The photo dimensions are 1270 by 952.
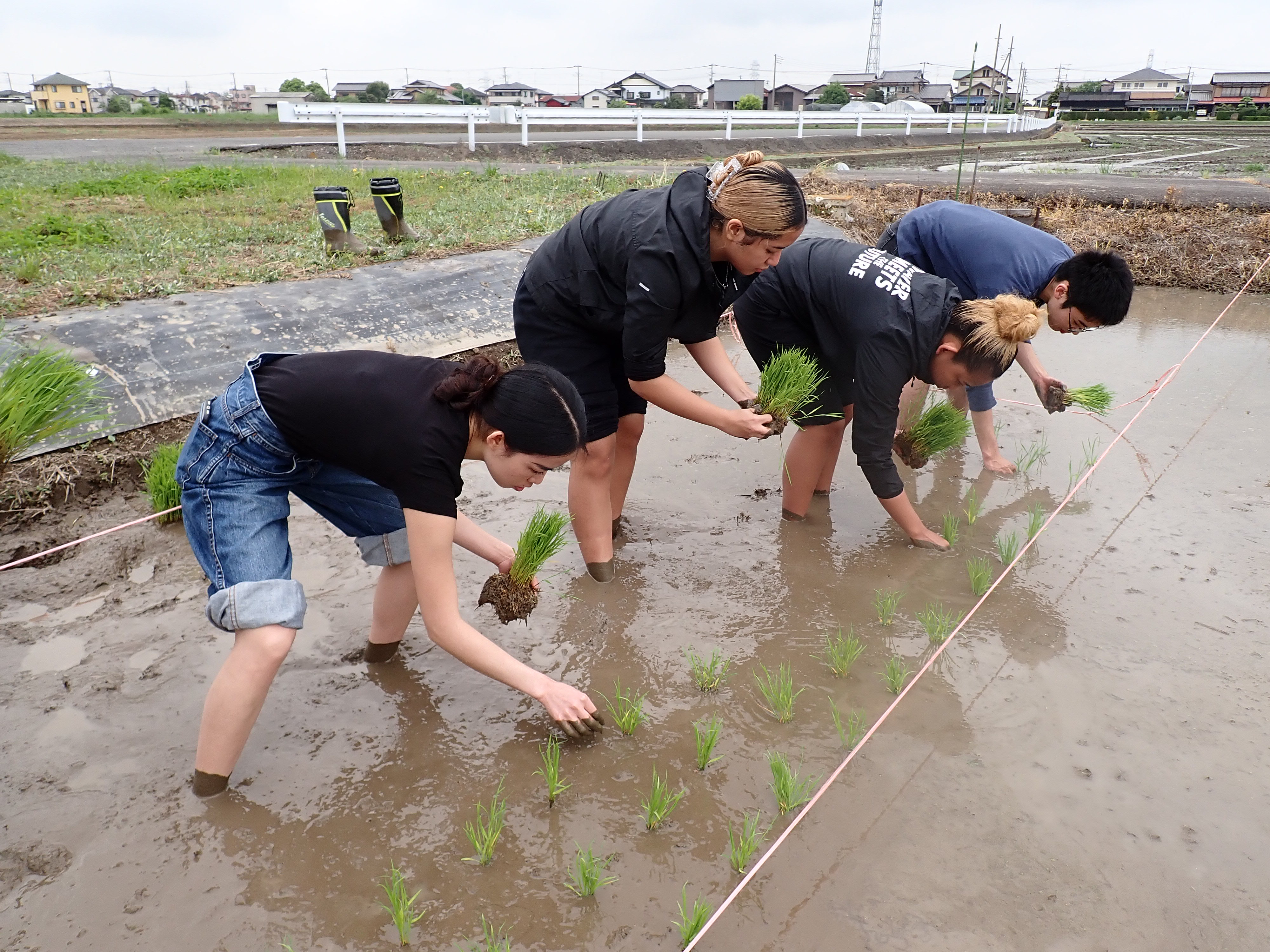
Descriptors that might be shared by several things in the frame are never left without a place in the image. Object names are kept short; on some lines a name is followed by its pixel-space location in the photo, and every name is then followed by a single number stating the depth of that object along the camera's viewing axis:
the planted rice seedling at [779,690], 2.58
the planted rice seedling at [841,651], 2.77
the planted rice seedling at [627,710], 2.48
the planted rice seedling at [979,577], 3.22
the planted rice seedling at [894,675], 2.68
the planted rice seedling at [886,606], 3.08
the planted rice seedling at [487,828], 2.05
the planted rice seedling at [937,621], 2.95
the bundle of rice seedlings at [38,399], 2.86
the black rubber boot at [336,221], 6.19
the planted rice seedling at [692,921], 1.83
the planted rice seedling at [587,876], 1.96
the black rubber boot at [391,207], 6.57
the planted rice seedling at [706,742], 2.35
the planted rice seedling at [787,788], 2.21
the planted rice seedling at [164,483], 3.47
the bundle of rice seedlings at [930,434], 3.83
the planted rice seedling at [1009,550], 3.45
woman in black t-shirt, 1.95
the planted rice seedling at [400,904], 1.83
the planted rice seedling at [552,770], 2.21
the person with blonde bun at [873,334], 2.92
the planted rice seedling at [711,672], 2.71
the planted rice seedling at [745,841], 2.04
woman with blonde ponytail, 2.52
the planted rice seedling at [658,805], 2.14
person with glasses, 3.38
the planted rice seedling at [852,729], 2.45
